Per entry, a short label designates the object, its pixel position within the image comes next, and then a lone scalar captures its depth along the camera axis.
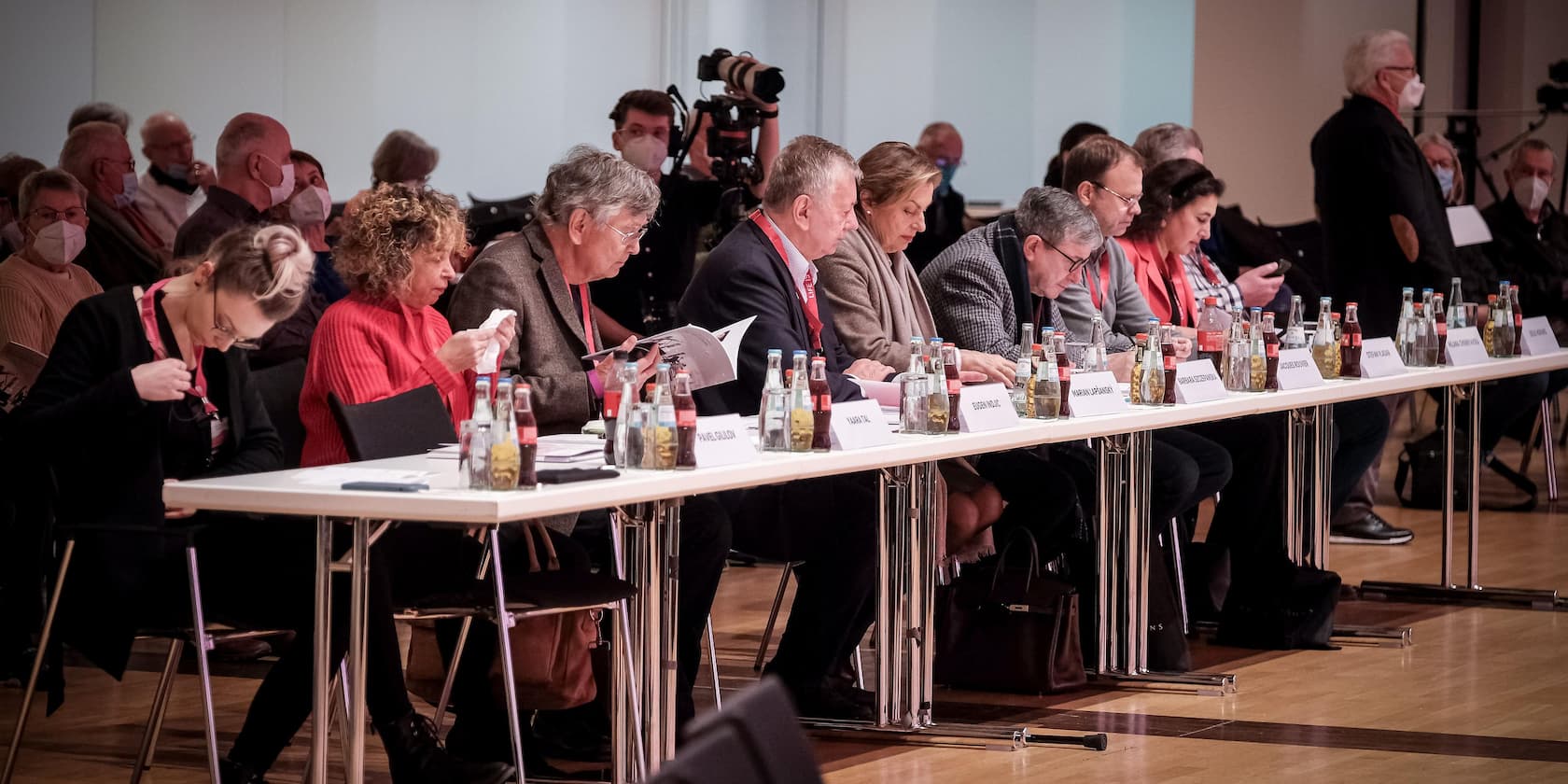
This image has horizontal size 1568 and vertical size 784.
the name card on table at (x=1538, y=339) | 12.05
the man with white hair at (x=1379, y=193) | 12.66
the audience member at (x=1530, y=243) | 17.02
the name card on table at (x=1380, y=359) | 10.51
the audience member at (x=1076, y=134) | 14.75
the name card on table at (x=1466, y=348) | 11.18
